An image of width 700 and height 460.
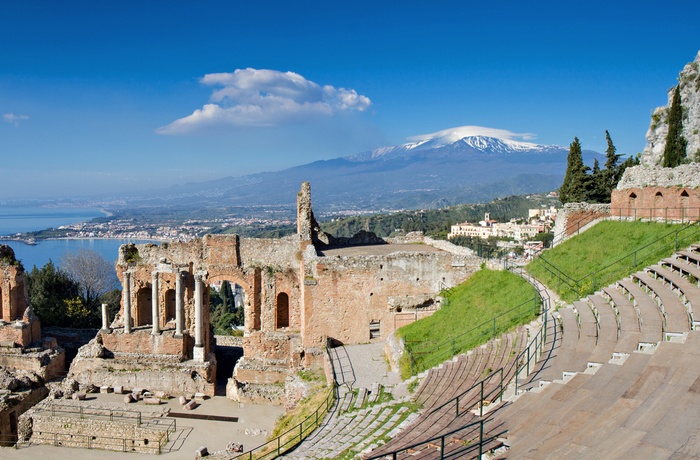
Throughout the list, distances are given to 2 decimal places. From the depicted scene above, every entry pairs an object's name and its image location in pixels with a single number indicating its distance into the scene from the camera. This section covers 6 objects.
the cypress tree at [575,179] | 39.19
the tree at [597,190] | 39.41
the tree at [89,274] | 48.41
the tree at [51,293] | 39.19
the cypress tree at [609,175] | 39.69
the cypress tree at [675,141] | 35.81
